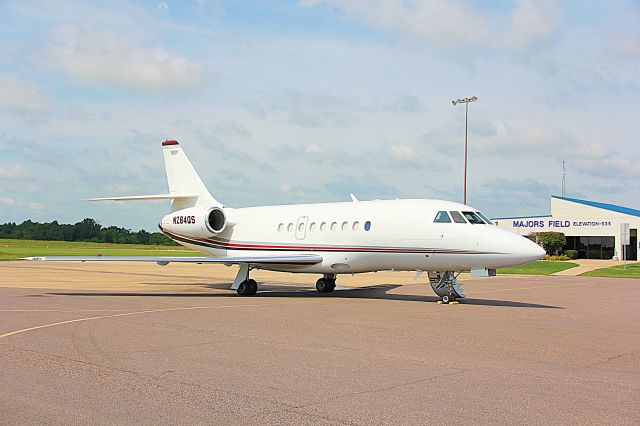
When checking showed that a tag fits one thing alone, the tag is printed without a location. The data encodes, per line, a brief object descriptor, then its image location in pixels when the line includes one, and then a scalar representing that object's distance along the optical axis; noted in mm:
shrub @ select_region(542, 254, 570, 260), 63262
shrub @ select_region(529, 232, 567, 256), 65938
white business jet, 18281
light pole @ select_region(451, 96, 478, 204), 48438
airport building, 65438
